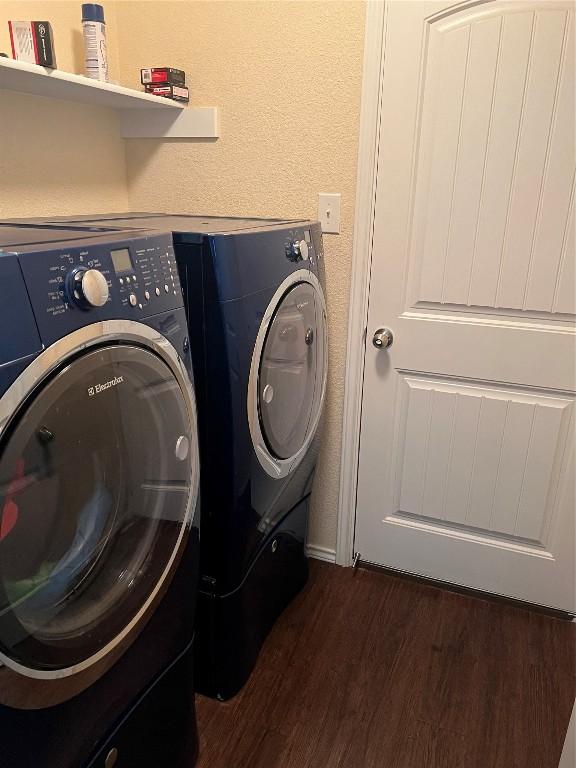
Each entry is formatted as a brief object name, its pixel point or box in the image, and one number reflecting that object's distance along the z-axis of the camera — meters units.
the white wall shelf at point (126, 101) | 1.36
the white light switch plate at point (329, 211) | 1.76
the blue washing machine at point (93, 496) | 0.77
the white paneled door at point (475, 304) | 1.52
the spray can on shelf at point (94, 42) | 1.54
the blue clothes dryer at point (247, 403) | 1.23
